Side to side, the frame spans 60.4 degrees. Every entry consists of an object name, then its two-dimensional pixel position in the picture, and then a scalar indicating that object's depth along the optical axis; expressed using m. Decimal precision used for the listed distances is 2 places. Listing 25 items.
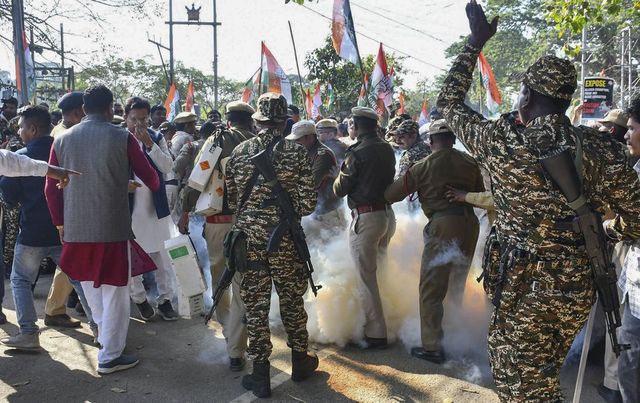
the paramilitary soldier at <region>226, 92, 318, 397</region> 3.98
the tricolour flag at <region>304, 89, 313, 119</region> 17.18
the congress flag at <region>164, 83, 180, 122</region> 15.11
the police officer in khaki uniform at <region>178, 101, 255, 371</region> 4.47
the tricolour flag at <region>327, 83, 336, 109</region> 18.45
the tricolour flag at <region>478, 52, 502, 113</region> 13.93
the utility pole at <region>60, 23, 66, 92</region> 13.83
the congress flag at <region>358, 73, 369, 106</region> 13.38
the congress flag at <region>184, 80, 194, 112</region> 15.84
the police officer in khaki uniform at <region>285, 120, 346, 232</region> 5.66
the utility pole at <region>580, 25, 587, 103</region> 24.38
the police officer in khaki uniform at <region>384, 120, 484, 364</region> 4.48
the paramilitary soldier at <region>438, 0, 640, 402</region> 2.52
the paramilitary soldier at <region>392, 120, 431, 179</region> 5.61
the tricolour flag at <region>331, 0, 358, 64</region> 8.77
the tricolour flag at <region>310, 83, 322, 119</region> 16.09
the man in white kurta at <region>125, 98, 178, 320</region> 5.34
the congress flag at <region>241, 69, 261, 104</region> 14.57
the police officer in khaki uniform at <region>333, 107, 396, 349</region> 4.91
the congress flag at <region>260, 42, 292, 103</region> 11.10
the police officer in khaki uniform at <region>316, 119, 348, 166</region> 7.65
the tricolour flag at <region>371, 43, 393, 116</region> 11.11
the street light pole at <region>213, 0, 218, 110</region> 24.92
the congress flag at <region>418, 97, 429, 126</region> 18.69
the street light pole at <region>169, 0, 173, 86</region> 25.00
